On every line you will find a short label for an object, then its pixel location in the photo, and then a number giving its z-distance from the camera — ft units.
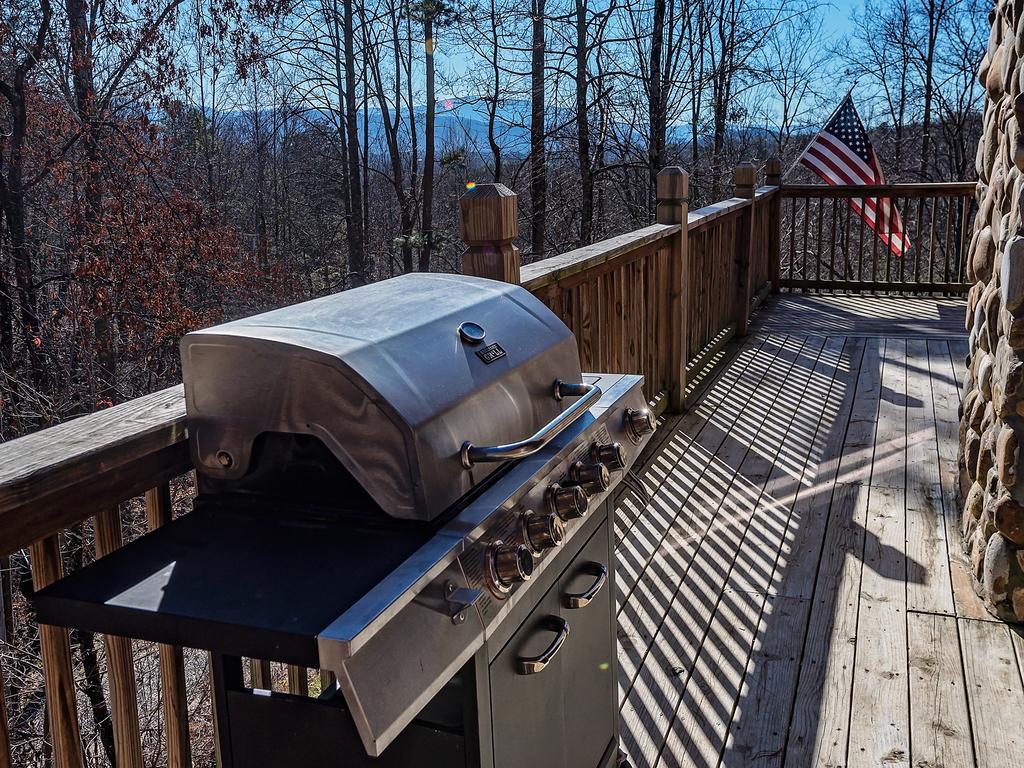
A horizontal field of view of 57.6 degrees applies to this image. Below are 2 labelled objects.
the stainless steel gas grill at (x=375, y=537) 3.84
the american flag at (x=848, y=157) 29.14
